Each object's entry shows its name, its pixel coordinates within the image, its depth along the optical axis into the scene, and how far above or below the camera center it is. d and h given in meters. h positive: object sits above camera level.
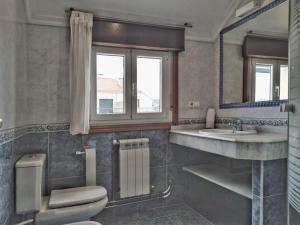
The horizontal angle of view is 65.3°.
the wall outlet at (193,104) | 2.79 +0.07
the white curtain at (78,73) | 2.20 +0.34
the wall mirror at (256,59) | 1.99 +0.51
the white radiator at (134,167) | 2.39 -0.60
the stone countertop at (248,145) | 1.64 -0.26
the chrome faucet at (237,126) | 2.35 -0.16
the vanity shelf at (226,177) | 1.95 -0.65
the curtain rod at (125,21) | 2.23 +0.92
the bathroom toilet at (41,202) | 1.80 -0.74
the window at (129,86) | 2.45 +0.26
